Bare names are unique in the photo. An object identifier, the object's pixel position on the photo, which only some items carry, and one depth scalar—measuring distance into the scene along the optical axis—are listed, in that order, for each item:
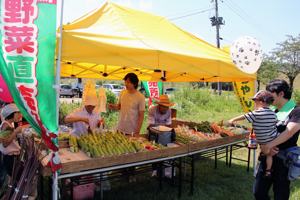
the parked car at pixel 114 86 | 25.95
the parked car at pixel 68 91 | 27.28
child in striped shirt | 3.12
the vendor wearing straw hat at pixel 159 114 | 5.09
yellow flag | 6.40
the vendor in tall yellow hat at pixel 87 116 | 4.16
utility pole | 24.12
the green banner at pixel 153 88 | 8.03
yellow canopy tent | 3.02
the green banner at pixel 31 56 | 2.38
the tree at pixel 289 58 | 34.75
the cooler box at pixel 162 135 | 4.19
